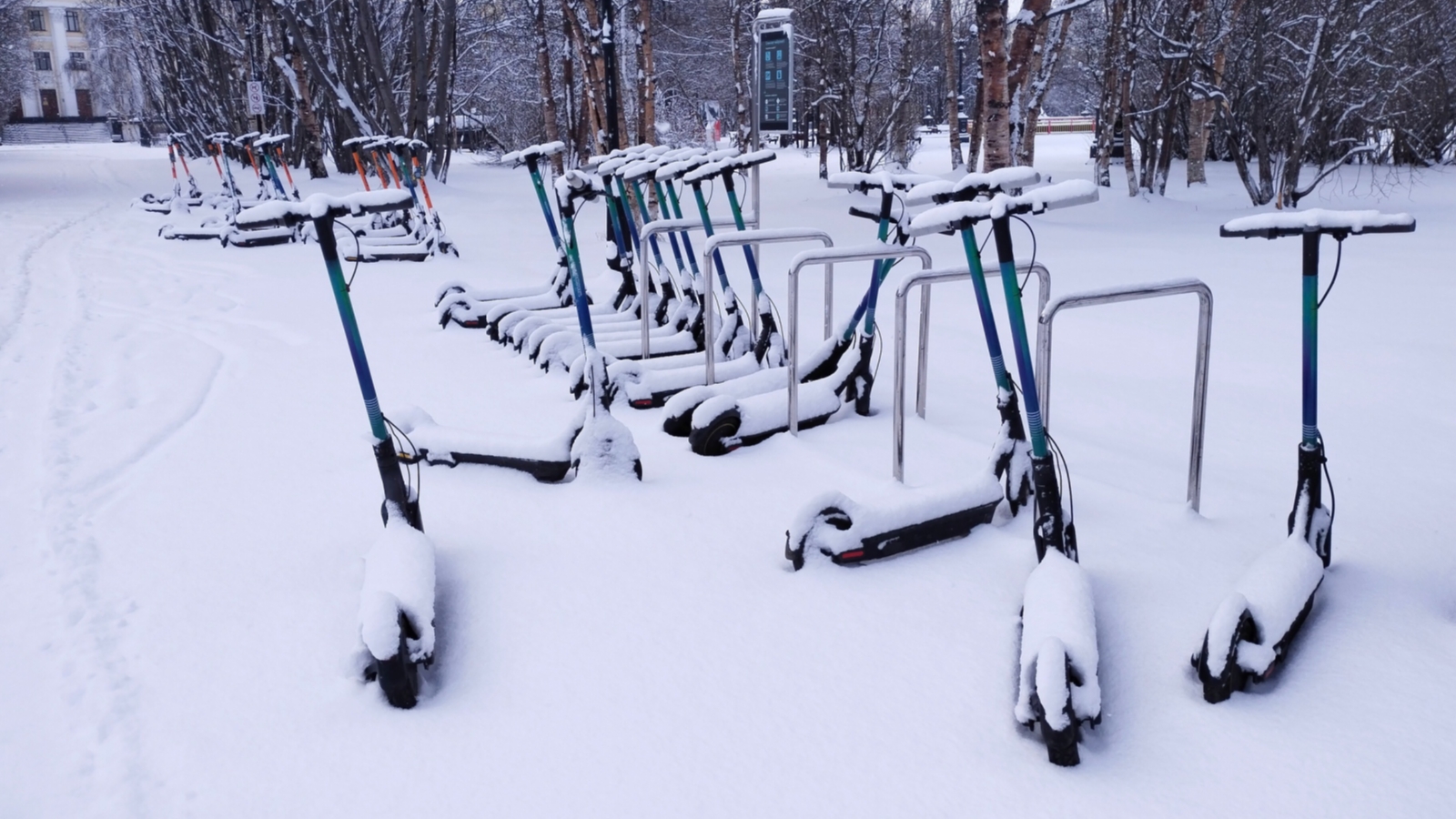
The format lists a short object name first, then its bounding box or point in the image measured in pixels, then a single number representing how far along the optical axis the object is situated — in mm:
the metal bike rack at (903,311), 3400
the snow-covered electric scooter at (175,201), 14508
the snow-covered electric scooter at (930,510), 2857
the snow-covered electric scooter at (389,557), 2377
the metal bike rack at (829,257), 3742
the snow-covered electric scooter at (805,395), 3959
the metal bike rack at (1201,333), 2938
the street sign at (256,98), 14912
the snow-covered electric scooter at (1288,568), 2301
